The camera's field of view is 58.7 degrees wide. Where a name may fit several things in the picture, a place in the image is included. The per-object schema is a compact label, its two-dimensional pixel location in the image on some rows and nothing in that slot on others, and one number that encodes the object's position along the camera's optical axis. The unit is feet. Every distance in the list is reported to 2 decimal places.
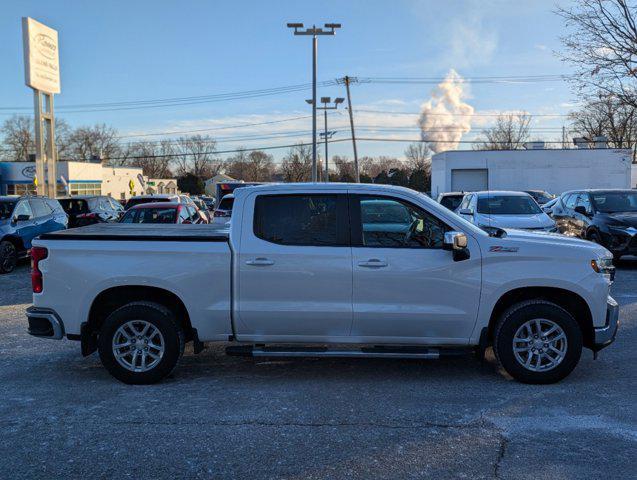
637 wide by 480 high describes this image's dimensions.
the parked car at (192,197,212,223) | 53.79
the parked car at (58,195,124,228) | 62.49
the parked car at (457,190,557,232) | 40.60
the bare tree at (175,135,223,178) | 380.37
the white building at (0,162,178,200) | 178.81
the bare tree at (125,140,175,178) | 357.41
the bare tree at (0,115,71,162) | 309.42
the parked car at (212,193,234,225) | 46.12
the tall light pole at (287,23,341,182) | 94.07
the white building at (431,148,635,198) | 135.23
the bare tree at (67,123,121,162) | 347.77
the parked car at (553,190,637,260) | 39.40
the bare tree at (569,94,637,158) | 199.49
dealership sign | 83.71
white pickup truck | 16.87
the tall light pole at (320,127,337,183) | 130.11
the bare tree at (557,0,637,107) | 64.54
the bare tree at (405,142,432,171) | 296.10
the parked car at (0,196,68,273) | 42.63
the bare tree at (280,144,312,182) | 246.47
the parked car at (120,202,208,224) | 44.83
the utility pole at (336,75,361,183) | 147.95
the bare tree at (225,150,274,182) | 338.48
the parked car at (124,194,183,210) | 62.75
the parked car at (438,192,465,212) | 56.49
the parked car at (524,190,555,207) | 108.99
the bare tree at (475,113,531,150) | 267.80
